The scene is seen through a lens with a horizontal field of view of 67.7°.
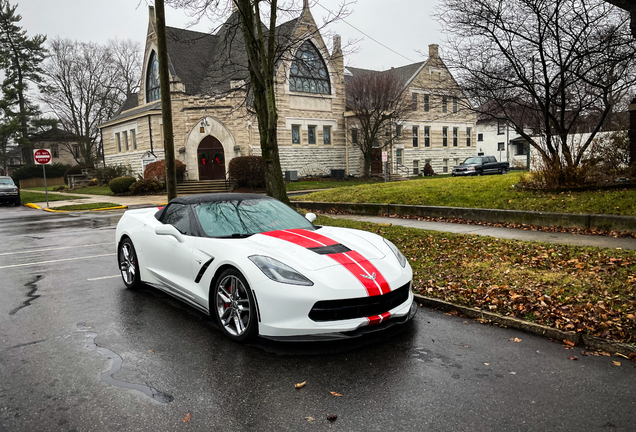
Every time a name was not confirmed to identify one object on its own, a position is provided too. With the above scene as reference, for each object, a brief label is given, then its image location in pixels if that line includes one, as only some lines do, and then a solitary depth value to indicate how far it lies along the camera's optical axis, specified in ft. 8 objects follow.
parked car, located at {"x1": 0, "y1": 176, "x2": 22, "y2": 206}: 88.71
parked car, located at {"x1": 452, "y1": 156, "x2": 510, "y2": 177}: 120.88
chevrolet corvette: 13.79
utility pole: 41.98
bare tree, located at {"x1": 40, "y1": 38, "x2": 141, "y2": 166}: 165.78
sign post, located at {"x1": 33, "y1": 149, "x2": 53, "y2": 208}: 79.44
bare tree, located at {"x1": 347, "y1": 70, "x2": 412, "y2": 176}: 114.93
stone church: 109.81
